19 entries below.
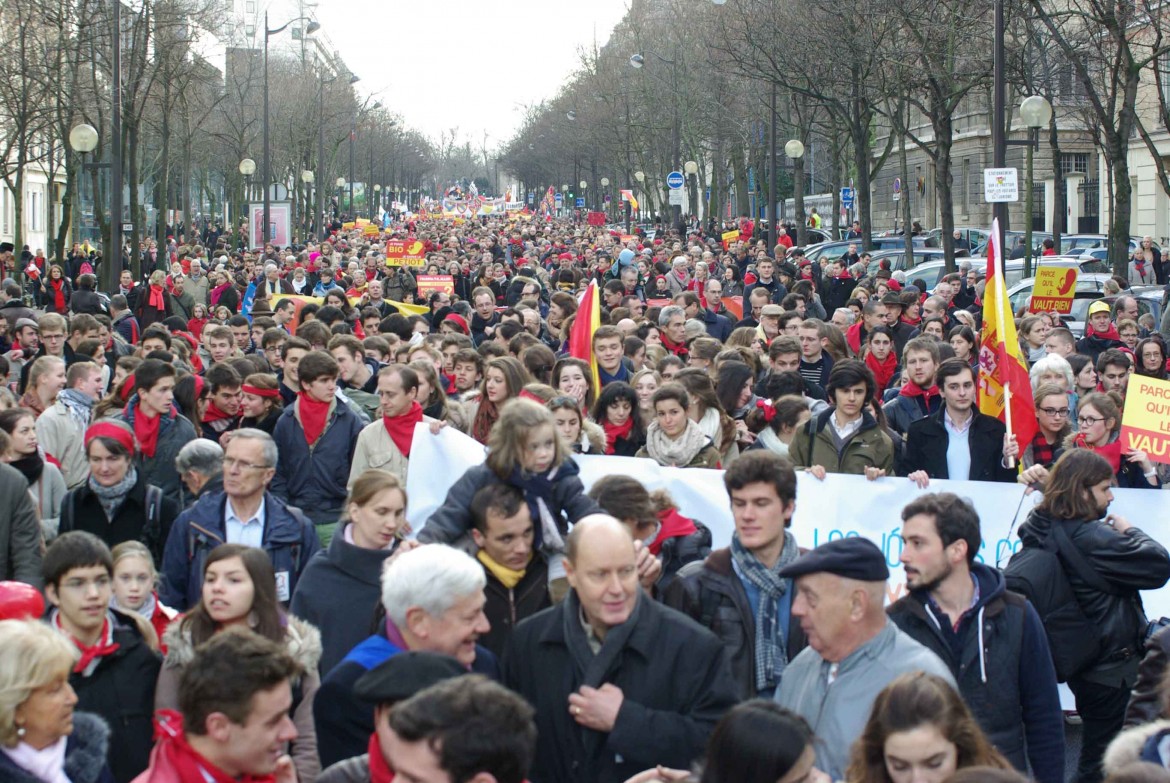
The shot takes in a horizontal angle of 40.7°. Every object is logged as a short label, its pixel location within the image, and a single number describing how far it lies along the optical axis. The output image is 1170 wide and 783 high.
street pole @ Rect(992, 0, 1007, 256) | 20.69
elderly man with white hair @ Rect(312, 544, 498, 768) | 4.43
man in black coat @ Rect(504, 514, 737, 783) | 4.39
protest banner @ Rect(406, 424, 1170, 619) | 8.00
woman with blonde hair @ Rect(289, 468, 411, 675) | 5.60
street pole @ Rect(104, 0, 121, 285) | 24.09
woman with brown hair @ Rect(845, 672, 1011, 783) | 3.75
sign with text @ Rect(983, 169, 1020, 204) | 20.44
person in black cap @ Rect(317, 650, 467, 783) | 3.94
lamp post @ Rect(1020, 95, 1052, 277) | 22.68
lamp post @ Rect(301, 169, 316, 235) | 58.19
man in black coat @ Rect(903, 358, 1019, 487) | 8.84
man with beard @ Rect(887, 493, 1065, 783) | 5.05
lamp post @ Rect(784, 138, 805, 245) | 40.16
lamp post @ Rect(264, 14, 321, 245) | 45.03
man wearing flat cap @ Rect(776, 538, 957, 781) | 4.34
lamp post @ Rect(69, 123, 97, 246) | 25.64
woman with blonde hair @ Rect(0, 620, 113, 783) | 4.09
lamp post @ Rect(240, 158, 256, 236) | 46.75
